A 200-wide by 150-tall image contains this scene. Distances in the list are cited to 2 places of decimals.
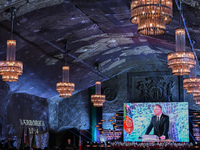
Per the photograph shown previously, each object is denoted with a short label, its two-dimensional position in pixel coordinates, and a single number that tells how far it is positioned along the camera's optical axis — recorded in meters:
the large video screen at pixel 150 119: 25.49
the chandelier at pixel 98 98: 21.00
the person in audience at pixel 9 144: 14.63
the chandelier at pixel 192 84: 15.85
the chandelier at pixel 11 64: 10.90
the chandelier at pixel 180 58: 9.77
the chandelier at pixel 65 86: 16.00
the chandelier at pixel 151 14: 6.44
